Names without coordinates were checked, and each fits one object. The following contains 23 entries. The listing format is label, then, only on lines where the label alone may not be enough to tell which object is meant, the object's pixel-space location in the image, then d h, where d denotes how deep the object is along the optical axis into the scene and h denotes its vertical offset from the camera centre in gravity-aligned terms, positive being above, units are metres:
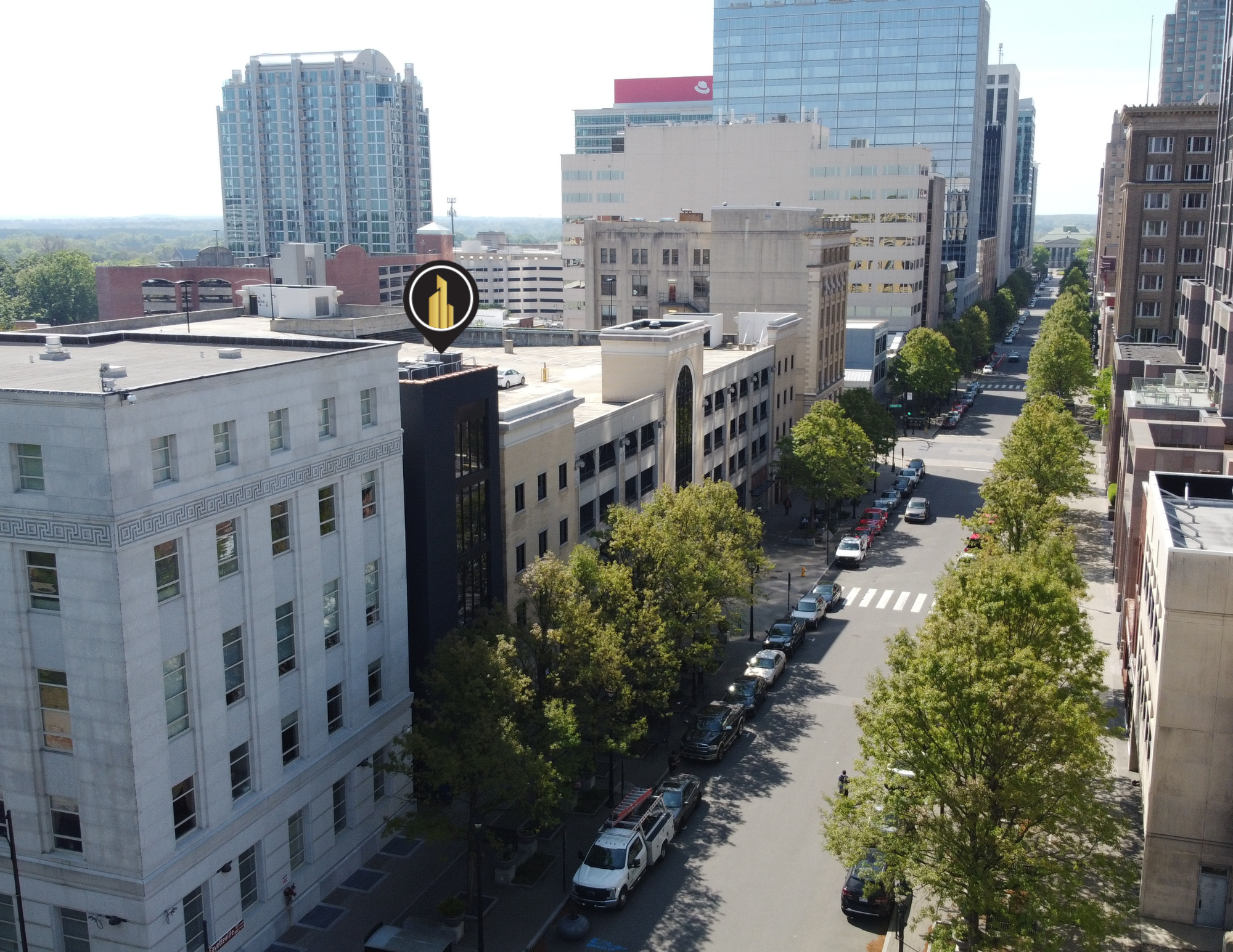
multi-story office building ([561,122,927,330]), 143.50 +9.83
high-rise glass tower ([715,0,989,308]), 195.75 +9.43
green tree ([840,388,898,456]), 94.25 -12.90
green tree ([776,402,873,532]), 81.00 -13.85
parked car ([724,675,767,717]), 52.78 -19.86
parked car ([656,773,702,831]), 42.69 -19.90
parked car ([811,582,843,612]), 67.19 -19.66
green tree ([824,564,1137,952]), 30.39 -14.78
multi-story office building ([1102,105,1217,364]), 111.31 +4.63
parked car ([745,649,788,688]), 55.66 -19.63
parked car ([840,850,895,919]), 36.31 -20.03
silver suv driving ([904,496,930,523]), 87.81 -19.06
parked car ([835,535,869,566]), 76.81 -19.30
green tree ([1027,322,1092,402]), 121.12 -11.29
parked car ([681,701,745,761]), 47.97 -19.79
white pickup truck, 37.19 -19.68
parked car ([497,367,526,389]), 61.22 -6.14
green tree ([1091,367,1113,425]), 112.81 -13.61
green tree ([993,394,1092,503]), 72.56 -12.52
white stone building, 29.30 -10.25
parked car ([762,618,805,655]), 60.19 -19.64
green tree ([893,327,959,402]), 126.38 -11.49
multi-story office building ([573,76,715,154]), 157.50 +16.58
